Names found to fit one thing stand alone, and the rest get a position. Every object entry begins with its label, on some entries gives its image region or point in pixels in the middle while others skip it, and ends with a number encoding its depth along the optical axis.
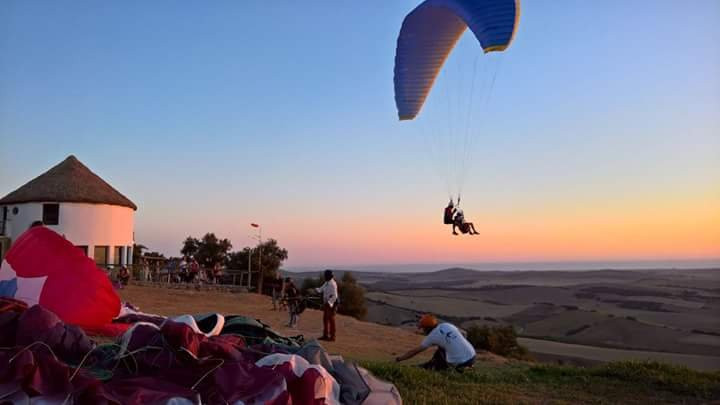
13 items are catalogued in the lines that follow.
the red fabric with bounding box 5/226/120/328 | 5.98
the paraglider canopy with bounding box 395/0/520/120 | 11.69
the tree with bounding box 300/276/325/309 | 33.42
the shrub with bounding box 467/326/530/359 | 18.73
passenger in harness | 12.30
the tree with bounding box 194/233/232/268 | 42.88
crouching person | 8.03
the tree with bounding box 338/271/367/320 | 32.00
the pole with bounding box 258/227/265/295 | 29.17
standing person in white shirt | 12.88
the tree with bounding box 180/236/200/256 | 43.91
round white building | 31.00
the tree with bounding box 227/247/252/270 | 40.25
